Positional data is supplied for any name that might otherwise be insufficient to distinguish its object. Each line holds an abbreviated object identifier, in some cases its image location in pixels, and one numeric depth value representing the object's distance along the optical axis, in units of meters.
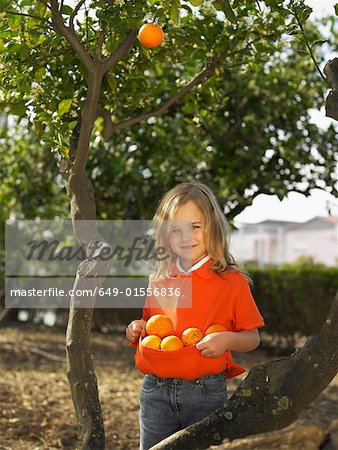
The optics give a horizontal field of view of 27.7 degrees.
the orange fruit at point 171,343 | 2.50
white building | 46.06
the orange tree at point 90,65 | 2.88
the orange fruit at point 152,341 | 2.53
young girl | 2.54
